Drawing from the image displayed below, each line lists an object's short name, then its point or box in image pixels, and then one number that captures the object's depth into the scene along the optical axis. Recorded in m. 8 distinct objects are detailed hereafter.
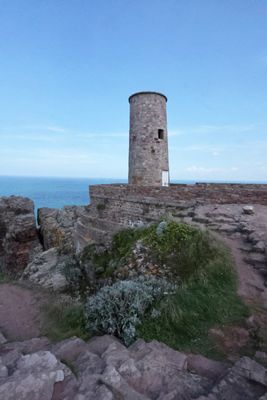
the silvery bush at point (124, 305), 3.69
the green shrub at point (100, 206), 12.71
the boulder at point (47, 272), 7.56
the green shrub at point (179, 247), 4.87
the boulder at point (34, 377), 2.29
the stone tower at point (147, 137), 16.11
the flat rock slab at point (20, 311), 4.95
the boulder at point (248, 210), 7.61
